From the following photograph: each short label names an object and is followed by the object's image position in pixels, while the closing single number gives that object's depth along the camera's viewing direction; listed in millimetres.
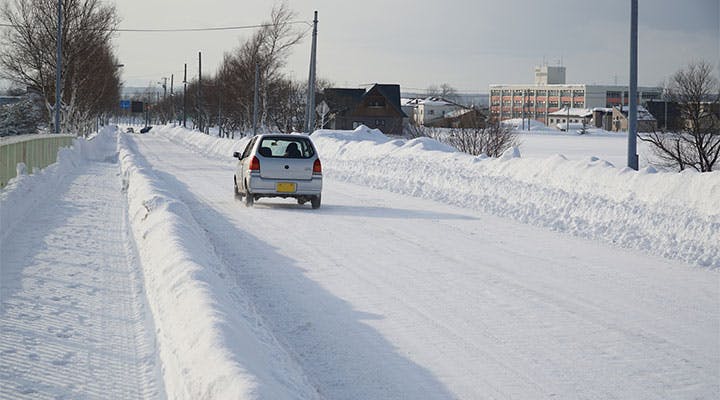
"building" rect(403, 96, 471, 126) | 184500
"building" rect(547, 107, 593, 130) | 188375
